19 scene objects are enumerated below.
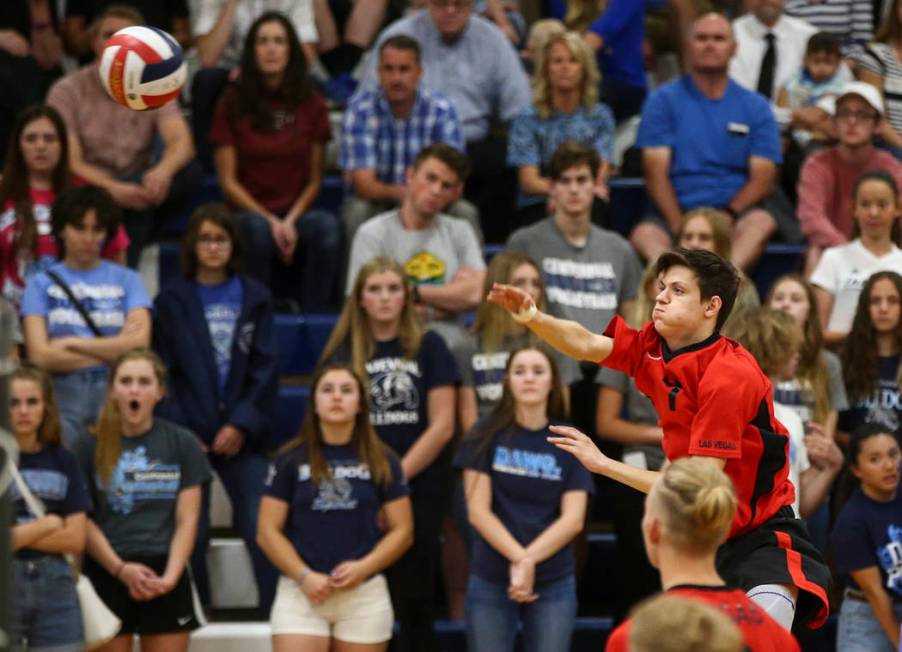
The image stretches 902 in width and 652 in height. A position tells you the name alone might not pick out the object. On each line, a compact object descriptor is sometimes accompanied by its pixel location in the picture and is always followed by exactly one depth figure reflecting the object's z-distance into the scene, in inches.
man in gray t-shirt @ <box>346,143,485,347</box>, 714.8
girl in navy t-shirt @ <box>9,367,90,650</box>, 586.2
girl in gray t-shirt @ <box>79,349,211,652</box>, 613.6
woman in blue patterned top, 784.3
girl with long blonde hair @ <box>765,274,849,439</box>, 661.3
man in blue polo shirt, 782.5
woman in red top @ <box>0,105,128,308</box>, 716.0
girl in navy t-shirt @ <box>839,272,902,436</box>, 669.3
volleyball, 586.6
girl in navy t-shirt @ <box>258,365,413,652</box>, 603.8
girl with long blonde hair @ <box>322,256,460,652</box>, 658.2
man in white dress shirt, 886.4
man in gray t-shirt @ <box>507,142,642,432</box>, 705.0
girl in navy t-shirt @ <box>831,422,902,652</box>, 614.2
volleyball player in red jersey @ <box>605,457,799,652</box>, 347.3
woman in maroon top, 779.4
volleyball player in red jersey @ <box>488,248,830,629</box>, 423.2
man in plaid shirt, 773.3
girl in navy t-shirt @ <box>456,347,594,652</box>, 610.5
